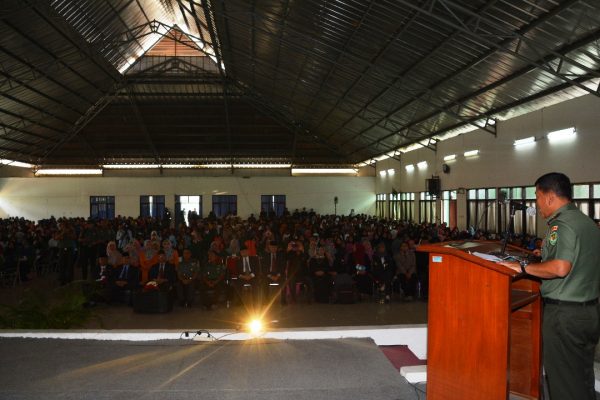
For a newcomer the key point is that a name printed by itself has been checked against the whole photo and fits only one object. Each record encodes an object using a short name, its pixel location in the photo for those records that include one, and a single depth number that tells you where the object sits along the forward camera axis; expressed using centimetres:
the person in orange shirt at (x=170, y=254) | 1002
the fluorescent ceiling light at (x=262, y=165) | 3294
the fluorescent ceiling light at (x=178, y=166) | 3259
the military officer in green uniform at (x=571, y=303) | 242
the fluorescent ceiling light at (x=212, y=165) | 3281
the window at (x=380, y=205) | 3062
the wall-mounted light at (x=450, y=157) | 1847
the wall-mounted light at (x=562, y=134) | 1129
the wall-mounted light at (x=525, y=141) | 1304
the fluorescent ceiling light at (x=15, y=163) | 2895
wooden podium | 254
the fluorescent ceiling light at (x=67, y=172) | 3197
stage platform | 307
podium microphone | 281
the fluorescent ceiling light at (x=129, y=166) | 3231
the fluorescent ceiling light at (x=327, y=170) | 3331
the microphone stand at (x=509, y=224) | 277
